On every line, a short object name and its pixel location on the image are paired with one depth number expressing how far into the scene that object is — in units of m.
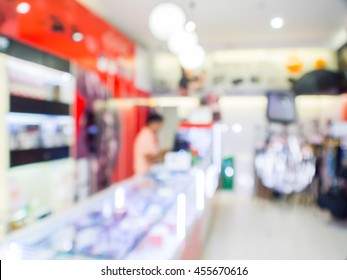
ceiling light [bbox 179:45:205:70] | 2.91
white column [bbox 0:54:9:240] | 2.57
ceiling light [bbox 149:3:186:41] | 2.18
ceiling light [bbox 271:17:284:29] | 4.35
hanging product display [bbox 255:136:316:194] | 5.38
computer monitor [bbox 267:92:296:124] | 5.71
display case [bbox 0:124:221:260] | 1.42
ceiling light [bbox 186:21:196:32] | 3.12
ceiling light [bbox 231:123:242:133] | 5.95
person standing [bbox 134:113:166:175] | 4.09
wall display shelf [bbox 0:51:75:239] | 2.65
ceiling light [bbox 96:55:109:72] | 4.09
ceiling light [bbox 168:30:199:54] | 2.71
